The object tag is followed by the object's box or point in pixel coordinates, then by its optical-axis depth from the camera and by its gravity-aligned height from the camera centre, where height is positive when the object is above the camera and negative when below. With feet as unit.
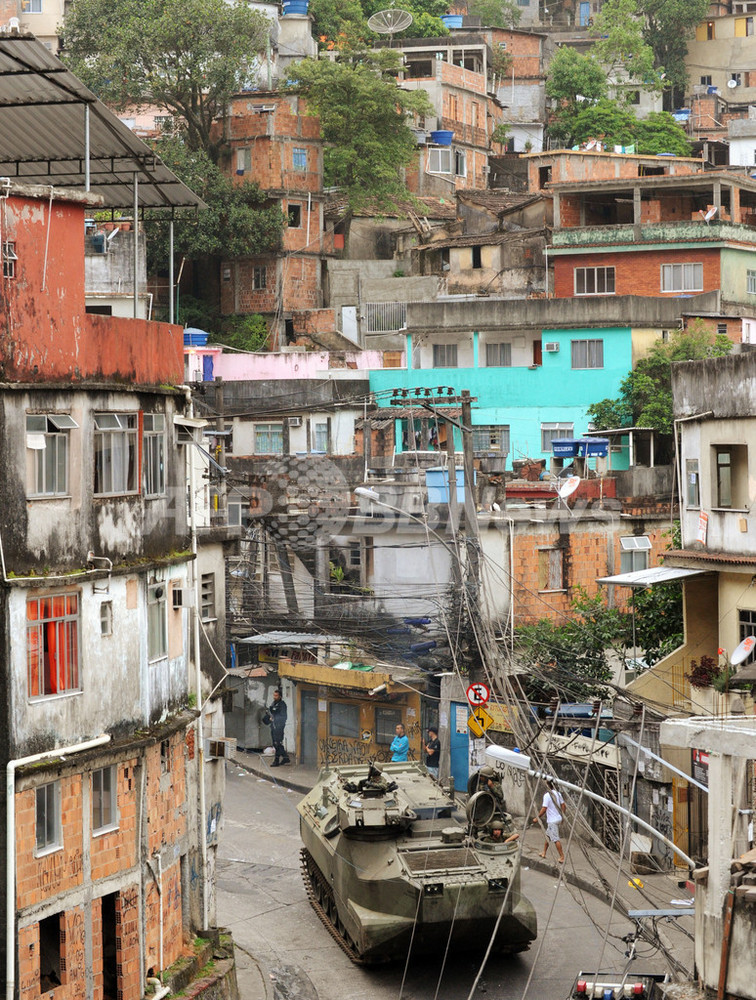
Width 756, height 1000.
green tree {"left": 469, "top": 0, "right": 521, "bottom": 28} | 234.17 +71.15
